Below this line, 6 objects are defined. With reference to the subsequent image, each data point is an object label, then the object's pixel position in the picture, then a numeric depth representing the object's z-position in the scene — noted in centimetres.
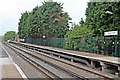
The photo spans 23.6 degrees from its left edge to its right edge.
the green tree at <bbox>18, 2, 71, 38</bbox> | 6346
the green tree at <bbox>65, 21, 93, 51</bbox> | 3506
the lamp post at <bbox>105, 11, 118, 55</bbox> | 2501
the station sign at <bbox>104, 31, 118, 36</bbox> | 2282
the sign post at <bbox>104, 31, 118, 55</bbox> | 2420
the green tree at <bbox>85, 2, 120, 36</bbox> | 2517
